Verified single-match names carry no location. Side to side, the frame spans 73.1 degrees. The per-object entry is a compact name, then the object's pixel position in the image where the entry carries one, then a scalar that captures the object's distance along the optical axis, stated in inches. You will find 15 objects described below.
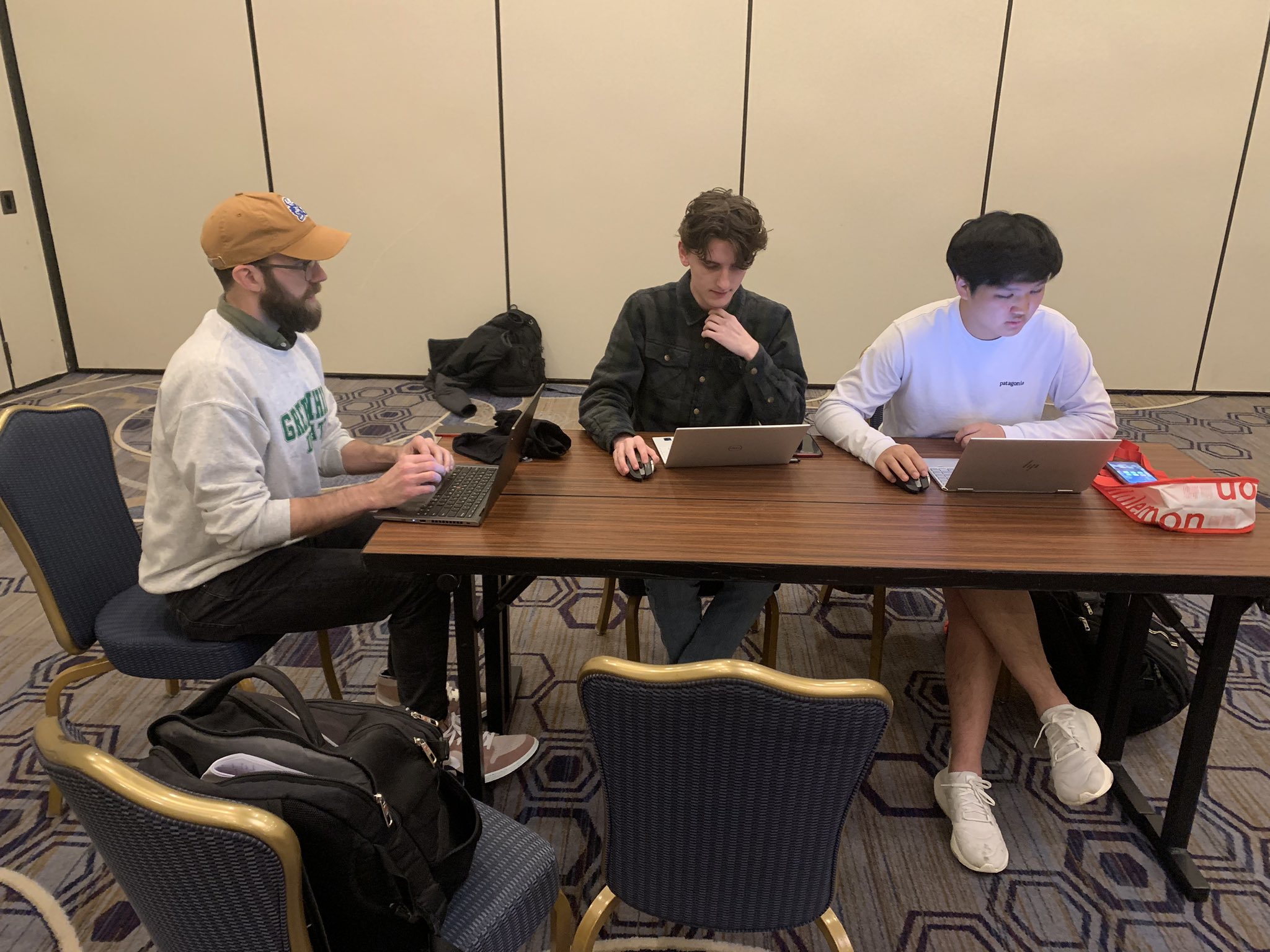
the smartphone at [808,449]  76.9
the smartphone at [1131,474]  68.3
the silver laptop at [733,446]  68.9
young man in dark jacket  74.2
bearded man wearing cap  64.1
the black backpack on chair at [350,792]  37.7
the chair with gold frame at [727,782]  38.3
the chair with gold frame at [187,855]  31.6
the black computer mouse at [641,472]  70.2
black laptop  62.5
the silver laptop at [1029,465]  63.9
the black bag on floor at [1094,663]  77.4
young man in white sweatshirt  68.5
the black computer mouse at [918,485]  68.5
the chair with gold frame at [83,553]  64.2
